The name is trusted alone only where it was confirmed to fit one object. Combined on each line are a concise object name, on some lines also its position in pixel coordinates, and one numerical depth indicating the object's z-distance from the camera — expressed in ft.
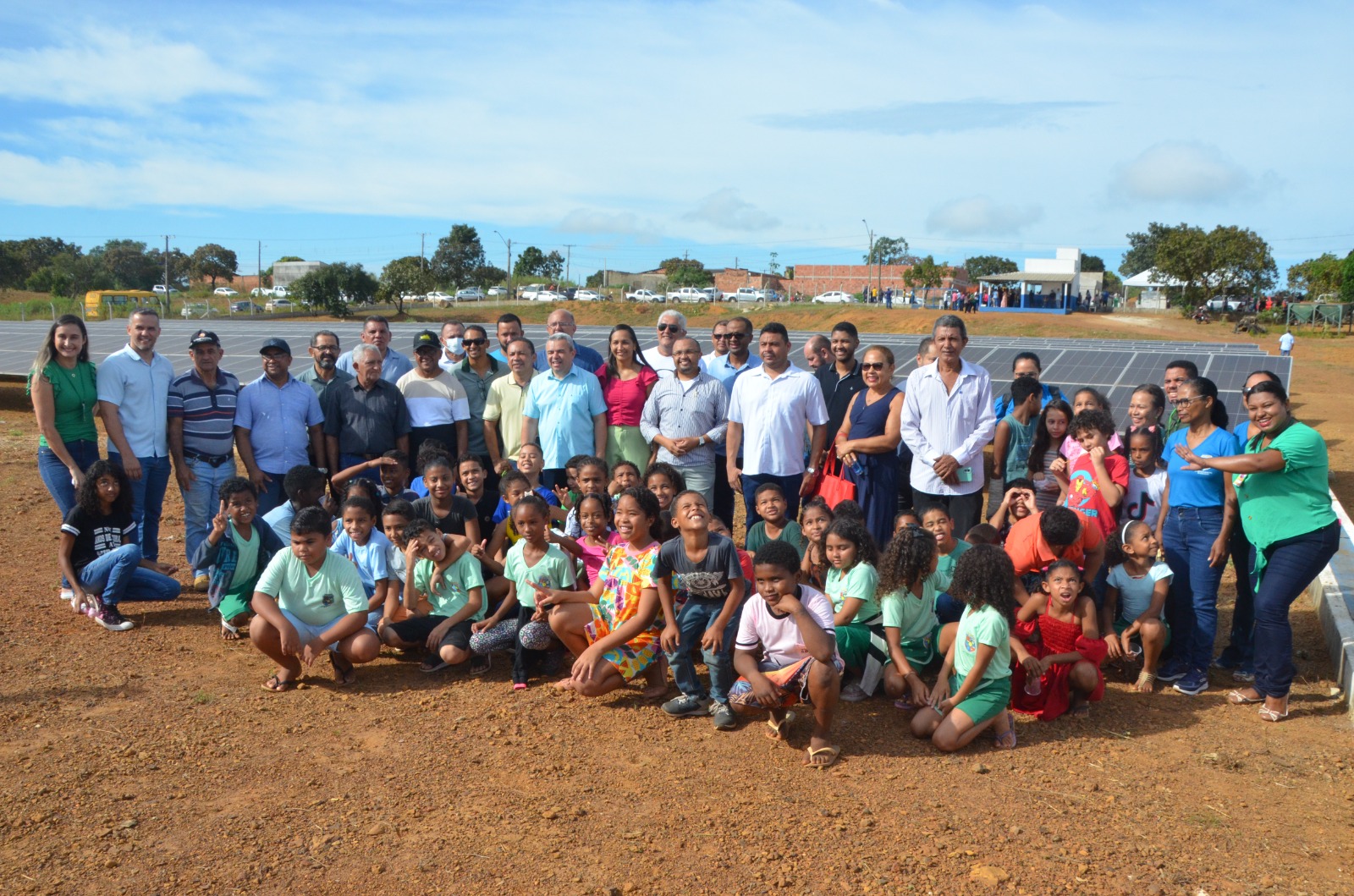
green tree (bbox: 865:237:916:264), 273.54
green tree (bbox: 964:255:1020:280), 304.71
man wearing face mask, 26.43
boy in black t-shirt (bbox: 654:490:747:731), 16.80
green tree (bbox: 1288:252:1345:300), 156.66
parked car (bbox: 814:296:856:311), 205.36
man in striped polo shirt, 23.02
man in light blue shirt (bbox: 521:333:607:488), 22.65
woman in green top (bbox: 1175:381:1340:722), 17.08
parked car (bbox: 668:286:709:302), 214.28
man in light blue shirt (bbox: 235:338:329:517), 23.03
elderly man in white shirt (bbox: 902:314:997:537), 20.74
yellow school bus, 140.46
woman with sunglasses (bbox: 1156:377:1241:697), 18.48
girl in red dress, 17.39
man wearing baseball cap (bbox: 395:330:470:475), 23.88
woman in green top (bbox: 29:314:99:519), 21.89
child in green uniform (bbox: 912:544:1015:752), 15.88
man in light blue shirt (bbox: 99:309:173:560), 22.36
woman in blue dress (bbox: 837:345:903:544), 21.80
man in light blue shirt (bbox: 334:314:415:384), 25.31
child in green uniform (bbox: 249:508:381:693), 18.02
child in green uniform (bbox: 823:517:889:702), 17.67
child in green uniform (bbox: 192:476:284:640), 20.86
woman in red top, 23.53
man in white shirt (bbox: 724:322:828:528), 21.42
